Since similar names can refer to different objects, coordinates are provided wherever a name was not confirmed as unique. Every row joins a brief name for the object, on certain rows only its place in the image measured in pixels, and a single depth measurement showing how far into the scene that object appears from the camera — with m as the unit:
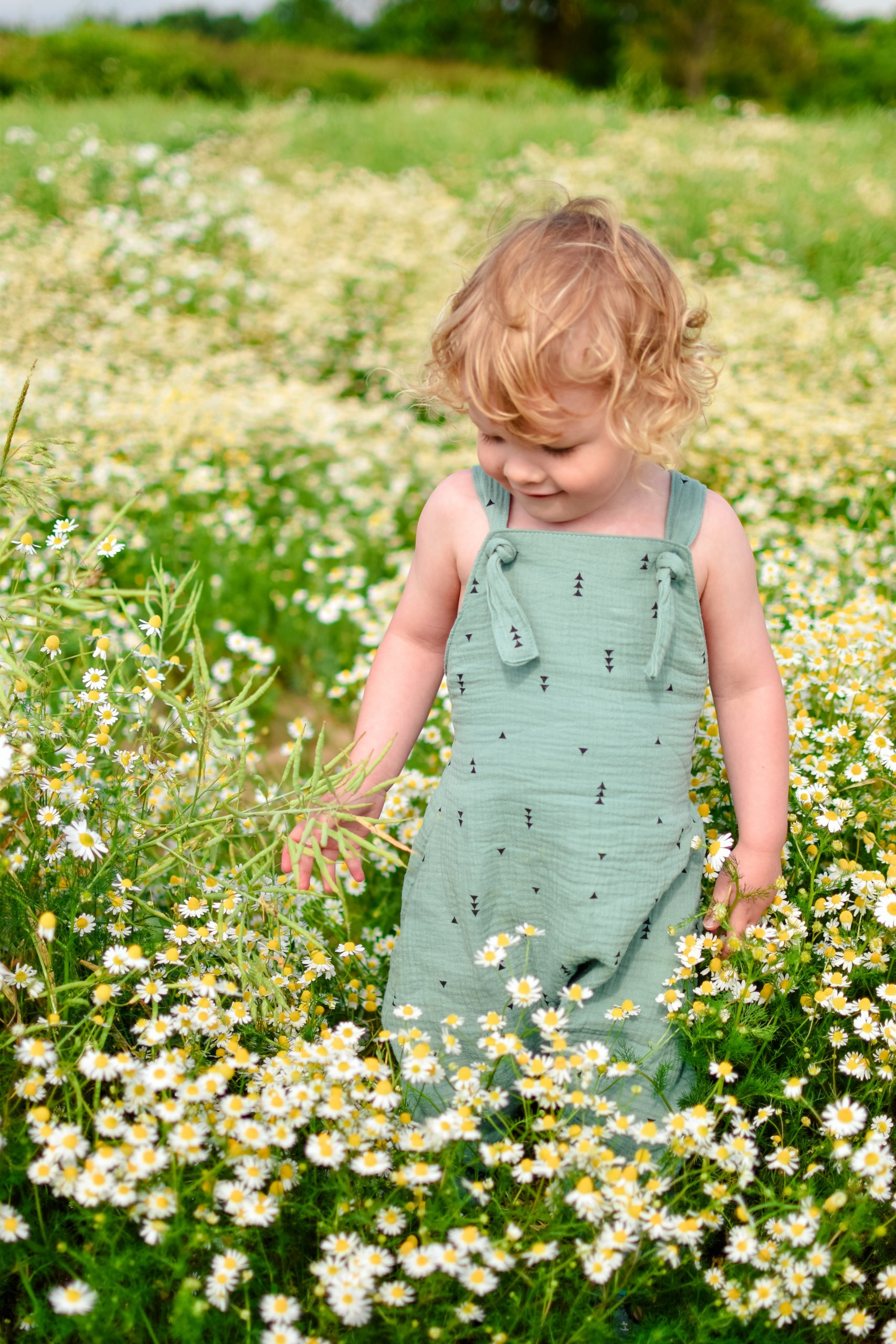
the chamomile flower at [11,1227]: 1.49
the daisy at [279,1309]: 1.48
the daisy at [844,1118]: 1.57
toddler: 1.64
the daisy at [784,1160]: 1.57
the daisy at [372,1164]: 1.52
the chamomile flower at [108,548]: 1.65
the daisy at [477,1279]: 1.51
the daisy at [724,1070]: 1.59
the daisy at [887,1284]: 1.54
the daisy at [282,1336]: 1.49
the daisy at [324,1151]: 1.53
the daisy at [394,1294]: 1.50
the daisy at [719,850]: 1.68
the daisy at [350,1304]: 1.48
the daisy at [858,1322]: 1.54
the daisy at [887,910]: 1.67
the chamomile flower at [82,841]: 1.61
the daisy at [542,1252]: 1.51
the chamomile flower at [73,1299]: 1.46
